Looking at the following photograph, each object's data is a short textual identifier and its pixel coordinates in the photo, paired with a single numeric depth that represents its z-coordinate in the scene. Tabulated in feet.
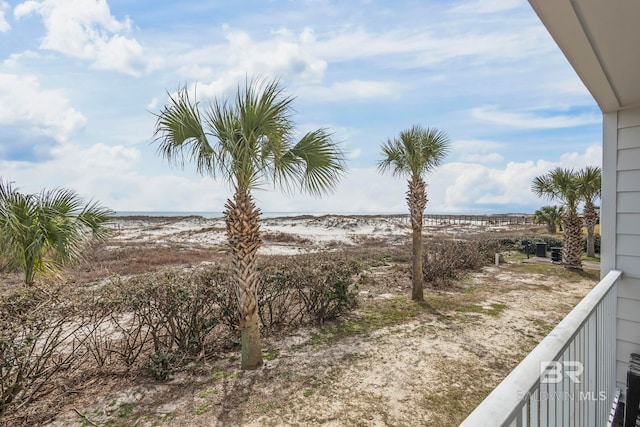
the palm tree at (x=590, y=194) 34.78
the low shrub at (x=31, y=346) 8.89
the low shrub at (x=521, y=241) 47.47
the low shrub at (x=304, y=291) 16.94
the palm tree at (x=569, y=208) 33.40
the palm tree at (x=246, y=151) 12.04
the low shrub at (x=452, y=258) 28.60
